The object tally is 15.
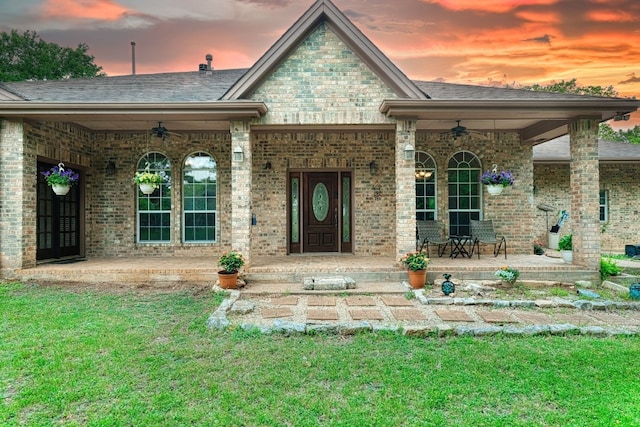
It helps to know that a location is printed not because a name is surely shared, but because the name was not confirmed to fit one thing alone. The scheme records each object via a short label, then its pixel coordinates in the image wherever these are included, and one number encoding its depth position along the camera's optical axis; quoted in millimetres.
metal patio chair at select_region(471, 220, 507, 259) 8776
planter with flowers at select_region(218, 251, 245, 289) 6461
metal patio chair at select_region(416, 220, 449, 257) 8711
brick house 7043
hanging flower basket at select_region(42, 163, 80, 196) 7215
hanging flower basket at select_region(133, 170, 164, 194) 7375
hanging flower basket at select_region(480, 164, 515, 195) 7578
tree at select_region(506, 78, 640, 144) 24281
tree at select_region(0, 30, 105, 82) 21141
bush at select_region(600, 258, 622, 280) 7164
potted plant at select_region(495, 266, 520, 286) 6508
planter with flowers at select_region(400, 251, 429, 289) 6598
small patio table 8766
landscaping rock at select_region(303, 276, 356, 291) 6434
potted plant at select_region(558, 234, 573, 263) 7699
